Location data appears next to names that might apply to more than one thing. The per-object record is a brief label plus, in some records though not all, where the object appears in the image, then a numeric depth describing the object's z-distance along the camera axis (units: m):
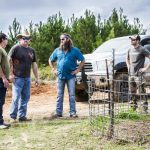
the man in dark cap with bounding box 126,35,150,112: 10.17
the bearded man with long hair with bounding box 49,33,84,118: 10.01
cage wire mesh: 7.18
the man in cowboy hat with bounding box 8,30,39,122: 9.73
